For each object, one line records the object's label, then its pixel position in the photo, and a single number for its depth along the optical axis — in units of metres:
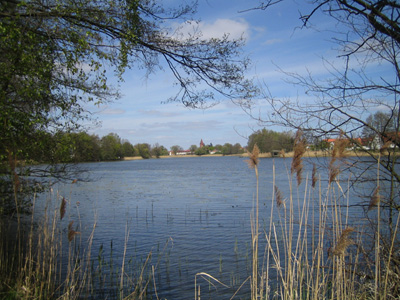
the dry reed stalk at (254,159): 3.21
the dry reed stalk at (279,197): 3.41
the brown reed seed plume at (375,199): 3.48
